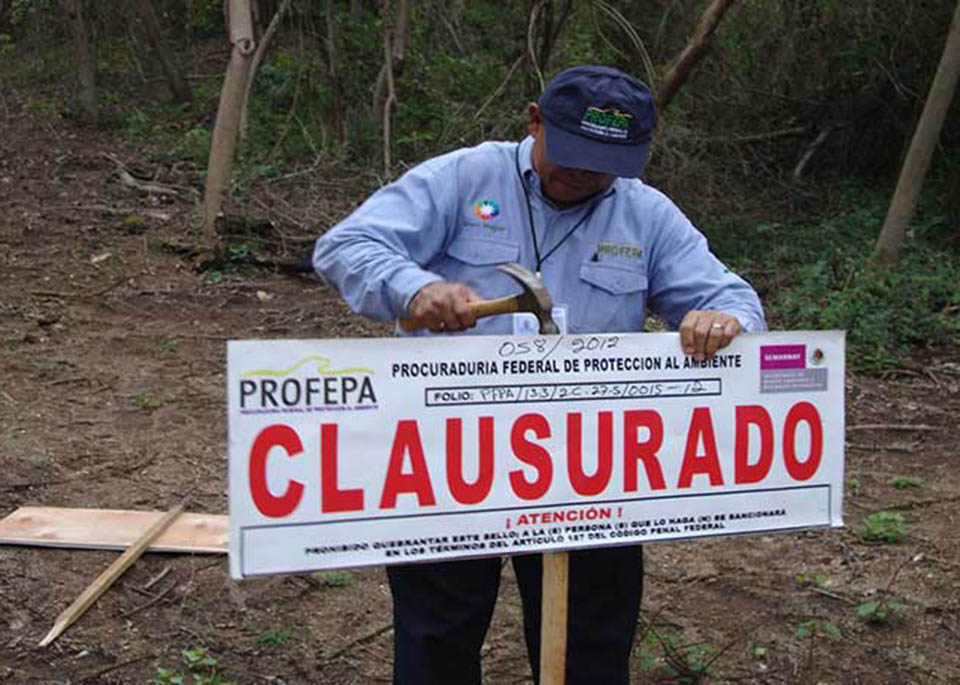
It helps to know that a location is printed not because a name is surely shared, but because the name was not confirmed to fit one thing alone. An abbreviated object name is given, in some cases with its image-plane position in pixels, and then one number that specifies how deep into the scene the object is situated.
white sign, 1.96
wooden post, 2.23
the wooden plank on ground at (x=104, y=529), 4.24
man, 2.20
